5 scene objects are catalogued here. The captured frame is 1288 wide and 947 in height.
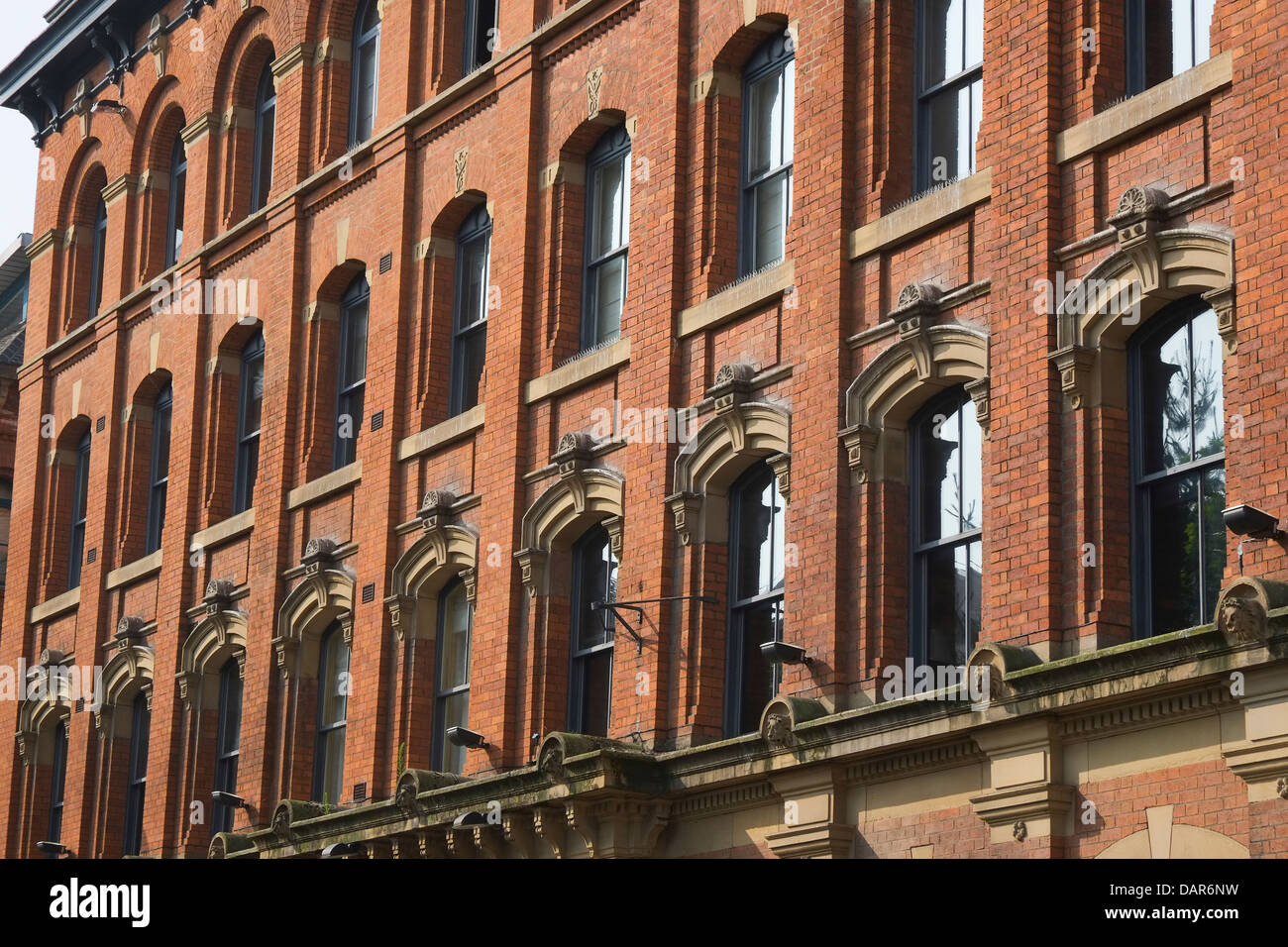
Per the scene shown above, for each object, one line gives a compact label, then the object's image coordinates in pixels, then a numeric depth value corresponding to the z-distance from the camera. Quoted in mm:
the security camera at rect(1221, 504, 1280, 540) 14898
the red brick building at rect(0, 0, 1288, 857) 16438
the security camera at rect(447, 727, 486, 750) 22547
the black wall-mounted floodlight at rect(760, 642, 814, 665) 18859
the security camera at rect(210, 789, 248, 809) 26781
